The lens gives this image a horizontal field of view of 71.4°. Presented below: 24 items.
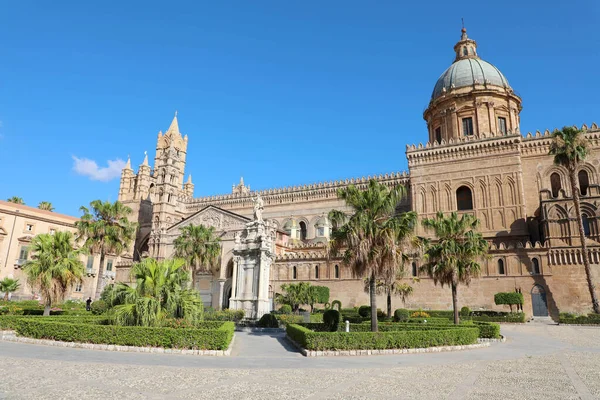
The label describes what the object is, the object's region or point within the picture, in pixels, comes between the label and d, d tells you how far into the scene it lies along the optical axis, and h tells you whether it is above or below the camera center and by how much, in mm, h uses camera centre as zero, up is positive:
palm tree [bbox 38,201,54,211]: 61875 +13753
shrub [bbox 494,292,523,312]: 32281 +1179
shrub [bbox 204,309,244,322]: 22369 -497
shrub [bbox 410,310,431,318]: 28575 -202
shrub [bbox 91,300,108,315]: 26625 -314
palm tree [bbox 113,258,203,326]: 14695 +242
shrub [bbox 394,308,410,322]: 26281 -271
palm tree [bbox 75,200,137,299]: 33844 +5833
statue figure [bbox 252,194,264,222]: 26391 +6029
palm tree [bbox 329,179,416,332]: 17250 +3121
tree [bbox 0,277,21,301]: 34125 +1111
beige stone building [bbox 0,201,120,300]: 41969 +6411
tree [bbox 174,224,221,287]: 34844 +4544
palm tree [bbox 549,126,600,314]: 31078 +12074
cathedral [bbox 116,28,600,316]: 34219 +10918
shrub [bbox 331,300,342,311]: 35969 +526
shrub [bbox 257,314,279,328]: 22312 -771
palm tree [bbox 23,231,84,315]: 21469 +1651
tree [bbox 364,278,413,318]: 29516 +1589
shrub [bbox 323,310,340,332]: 18547 -458
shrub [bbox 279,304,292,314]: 28872 -168
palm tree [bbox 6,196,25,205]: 58412 +13681
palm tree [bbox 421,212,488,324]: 22656 +3187
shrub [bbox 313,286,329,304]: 38438 +1334
